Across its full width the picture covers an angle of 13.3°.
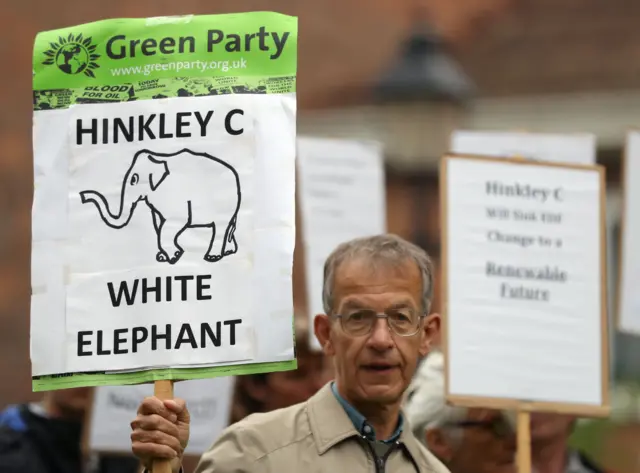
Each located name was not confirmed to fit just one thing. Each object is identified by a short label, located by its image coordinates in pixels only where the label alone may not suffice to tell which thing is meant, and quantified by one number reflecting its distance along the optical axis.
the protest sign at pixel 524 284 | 8.31
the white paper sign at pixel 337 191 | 10.57
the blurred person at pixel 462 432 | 8.21
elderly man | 6.03
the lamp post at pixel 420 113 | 20.34
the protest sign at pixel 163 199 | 6.27
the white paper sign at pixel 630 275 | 9.91
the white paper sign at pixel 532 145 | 9.88
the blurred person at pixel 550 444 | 8.72
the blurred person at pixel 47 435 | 8.87
